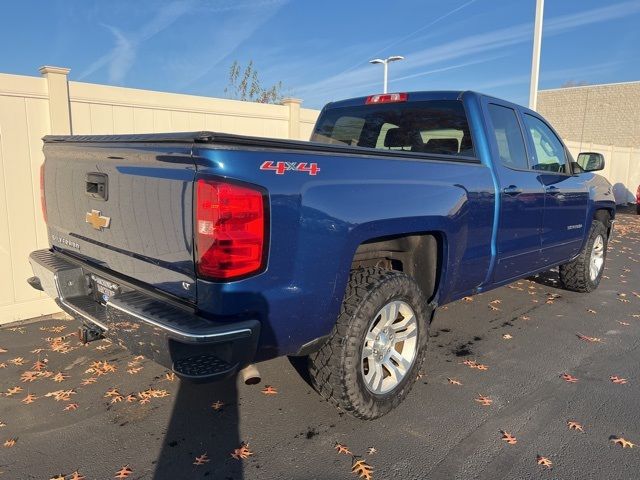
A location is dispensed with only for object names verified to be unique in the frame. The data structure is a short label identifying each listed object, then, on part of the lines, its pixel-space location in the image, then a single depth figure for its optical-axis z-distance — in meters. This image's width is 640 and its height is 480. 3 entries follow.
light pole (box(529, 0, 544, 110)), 10.36
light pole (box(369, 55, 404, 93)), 19.86
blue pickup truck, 2.18
